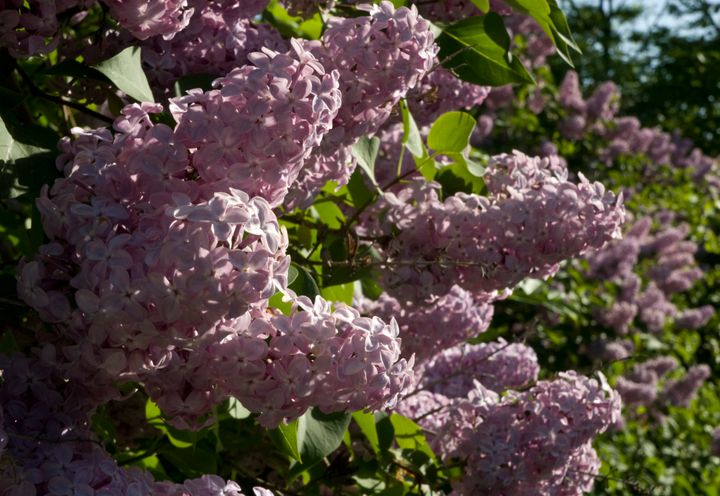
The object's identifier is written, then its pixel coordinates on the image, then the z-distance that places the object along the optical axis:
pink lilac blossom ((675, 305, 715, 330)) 6.93
